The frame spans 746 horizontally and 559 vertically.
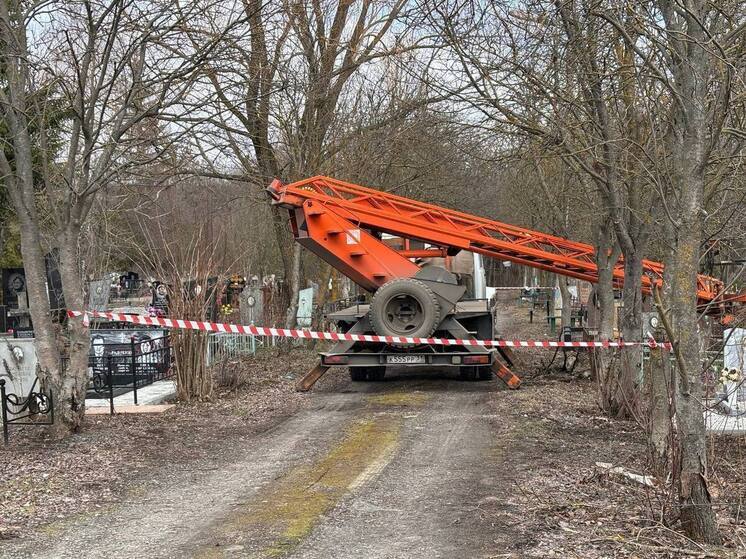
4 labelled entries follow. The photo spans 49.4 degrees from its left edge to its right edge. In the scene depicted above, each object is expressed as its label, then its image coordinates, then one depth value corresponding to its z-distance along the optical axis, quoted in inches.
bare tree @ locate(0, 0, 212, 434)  350.3
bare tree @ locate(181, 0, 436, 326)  543.7
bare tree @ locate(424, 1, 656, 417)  308.7
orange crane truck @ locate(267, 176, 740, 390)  504.1
